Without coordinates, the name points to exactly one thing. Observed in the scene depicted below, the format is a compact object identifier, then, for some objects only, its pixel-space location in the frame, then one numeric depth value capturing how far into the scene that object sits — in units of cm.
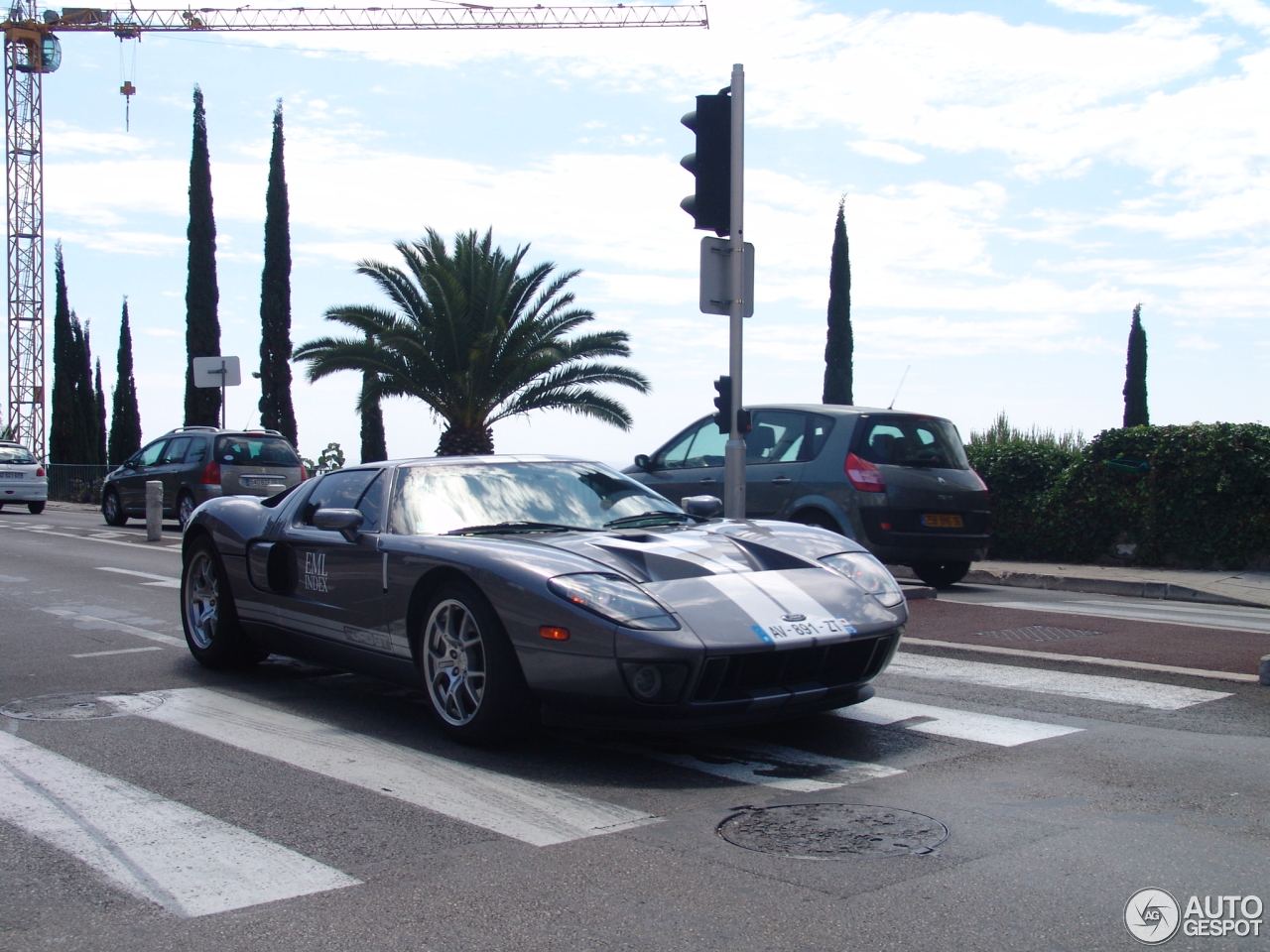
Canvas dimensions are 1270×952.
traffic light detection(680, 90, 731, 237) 934
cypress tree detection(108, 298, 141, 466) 4856
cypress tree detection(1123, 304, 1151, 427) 3850
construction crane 5581
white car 2697
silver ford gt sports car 463
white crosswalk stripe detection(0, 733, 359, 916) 343
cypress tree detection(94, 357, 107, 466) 5516
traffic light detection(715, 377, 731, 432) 961
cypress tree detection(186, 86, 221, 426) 3734
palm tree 2342
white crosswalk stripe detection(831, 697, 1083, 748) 517
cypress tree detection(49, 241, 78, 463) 4875
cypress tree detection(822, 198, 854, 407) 3447
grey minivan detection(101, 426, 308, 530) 1939
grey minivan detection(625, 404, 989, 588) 1041
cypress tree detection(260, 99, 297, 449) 3716
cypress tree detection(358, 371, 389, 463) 3850
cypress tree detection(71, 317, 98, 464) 5231
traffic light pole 929
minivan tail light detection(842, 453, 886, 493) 1039
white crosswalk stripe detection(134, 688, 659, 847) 403
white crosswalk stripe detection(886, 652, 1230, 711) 587
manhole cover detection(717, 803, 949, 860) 372
